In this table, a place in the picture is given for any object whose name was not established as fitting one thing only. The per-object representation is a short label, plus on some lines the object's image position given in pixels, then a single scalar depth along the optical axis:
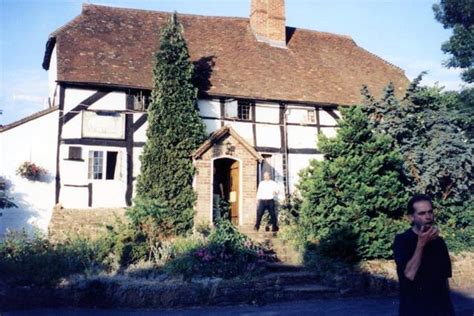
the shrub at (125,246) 11.79
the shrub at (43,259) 10.48
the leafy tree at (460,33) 18.88
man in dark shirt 3.84
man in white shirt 15.66
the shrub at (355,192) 12.41
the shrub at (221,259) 10.71
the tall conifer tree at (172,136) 15.80
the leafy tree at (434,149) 14.89
